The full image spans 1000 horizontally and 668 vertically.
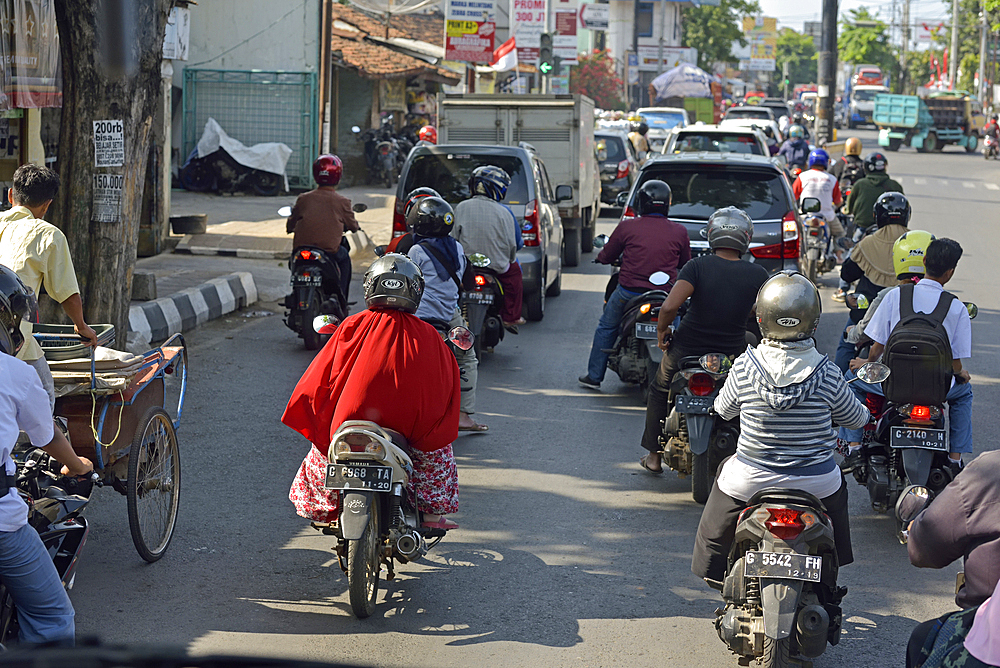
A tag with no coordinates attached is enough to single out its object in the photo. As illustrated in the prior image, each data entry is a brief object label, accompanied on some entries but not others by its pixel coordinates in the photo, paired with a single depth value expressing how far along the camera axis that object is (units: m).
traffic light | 25.56
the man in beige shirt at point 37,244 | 5.77
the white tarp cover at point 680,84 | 46.28
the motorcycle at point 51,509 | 3.84
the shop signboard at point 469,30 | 23.94
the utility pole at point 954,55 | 66.00
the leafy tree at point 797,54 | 139.38
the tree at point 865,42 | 94.31
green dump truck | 44.28
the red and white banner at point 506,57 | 28.74
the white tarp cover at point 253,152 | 22.83
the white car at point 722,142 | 16.23
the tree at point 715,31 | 77.38
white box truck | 16.72
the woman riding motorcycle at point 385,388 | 4.89
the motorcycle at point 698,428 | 6.25
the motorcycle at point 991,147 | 41.12
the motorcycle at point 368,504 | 4.65
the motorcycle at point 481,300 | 9.29
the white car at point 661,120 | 35.16
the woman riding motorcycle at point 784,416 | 4.32
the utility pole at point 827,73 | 24.30
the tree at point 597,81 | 51.94
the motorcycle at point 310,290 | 10.20
